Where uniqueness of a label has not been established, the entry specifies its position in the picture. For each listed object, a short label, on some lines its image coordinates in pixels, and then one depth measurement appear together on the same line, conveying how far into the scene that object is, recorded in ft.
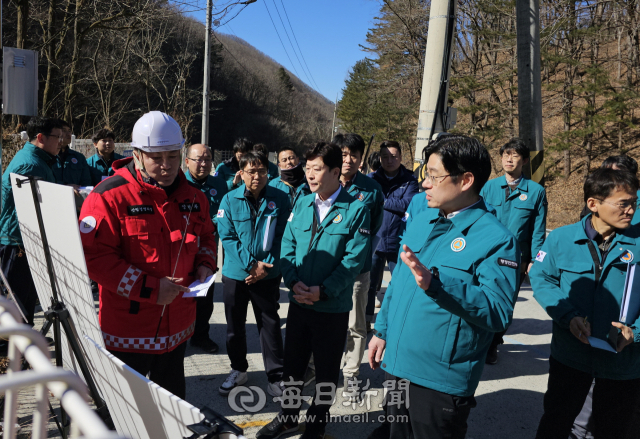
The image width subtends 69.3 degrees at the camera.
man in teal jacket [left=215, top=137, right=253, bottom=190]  21.29
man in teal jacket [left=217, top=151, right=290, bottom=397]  12.70
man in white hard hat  7.60
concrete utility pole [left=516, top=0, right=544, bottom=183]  21.79
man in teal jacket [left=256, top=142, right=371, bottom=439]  10.35
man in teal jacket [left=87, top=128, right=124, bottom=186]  23.93
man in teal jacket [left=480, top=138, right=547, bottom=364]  15.30
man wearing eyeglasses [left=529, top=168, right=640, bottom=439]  8.39
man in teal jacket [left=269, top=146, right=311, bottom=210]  16.87
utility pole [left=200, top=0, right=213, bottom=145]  56.63
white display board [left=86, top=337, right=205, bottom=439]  3.89
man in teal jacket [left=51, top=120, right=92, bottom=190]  18.80
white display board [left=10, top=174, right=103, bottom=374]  5.98
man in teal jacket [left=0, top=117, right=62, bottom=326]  14.33
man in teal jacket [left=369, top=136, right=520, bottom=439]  6.53
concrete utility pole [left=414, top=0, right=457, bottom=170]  18.02
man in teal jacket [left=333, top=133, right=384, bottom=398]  13.50
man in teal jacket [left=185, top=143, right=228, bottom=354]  15.76
